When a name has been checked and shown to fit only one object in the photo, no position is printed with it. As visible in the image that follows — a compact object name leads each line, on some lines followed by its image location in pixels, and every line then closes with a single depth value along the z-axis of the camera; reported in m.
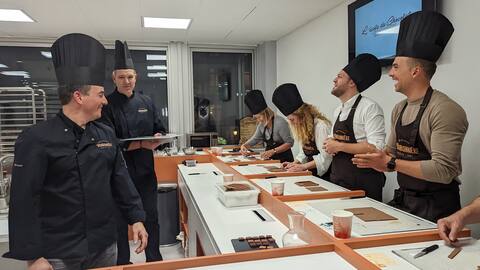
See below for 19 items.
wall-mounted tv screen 2.78
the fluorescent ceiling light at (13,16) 3.70
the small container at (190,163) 3.75
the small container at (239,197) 2.07
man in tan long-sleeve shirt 1.56
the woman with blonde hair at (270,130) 3.69
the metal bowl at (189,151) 4.23
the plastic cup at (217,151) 4.09
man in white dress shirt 2.19
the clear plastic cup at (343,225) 1.34
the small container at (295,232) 1.36
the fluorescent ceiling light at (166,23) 4.14
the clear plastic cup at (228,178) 2.53
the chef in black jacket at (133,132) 2.75
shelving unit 5.00
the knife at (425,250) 1.20
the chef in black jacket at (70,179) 1.41
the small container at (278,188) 2.00
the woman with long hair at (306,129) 2.77
